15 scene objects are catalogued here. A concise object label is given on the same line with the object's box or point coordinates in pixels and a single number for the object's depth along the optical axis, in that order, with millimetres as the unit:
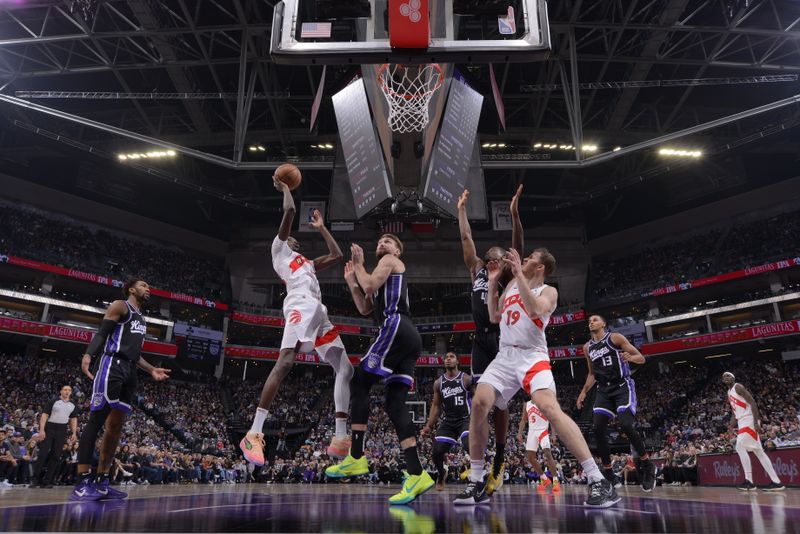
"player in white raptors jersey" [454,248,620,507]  3965
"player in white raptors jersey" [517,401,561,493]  9398
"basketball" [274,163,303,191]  5254
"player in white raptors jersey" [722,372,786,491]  8469
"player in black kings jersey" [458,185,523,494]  5238
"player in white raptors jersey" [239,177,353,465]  4809
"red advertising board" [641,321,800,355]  23547
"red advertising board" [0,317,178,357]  23078
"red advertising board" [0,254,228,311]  24616
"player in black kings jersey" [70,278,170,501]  4867
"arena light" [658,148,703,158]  24384
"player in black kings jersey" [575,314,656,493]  6754
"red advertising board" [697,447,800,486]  10188
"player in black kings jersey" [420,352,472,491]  7449
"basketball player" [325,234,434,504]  4344
